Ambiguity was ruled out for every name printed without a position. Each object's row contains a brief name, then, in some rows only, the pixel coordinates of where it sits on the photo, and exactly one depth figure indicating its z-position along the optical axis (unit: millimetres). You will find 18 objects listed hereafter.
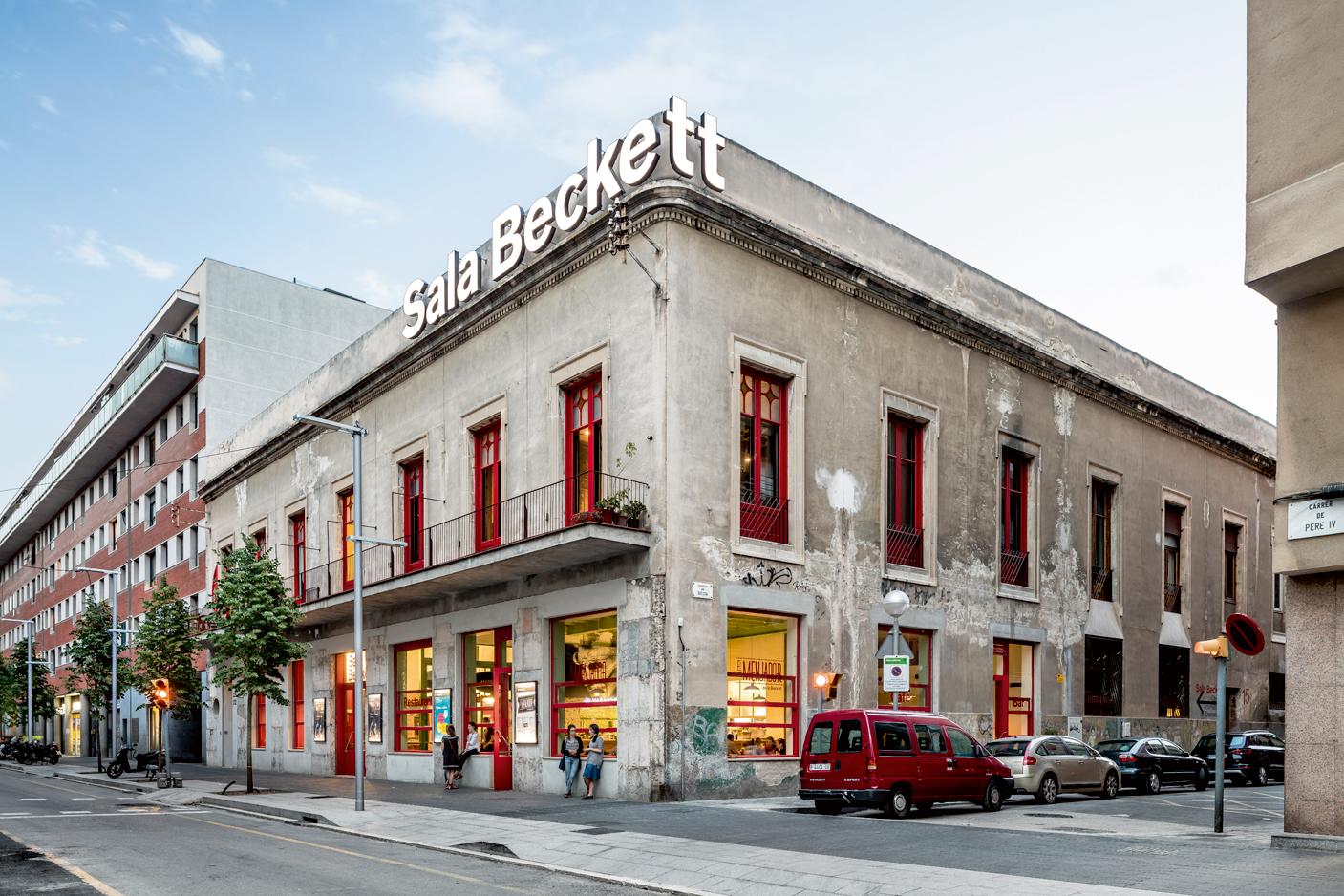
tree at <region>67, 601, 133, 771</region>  45375
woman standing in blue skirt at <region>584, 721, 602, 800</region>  21953
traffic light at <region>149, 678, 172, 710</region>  31062
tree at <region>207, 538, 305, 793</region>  27953
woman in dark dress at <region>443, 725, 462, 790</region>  25938
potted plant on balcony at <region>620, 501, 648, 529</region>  21734
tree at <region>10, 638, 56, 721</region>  65812
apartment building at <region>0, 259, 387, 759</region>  50406
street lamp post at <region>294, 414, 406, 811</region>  21422
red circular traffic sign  15586
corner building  22188
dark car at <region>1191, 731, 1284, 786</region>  28469
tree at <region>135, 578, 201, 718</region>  36969
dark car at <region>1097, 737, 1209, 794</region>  24984
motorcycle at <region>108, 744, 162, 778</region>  37875
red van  18594
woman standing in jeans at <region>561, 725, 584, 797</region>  22500
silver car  21750
